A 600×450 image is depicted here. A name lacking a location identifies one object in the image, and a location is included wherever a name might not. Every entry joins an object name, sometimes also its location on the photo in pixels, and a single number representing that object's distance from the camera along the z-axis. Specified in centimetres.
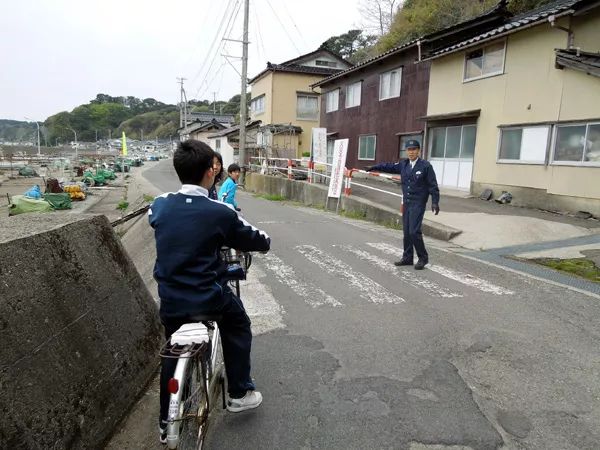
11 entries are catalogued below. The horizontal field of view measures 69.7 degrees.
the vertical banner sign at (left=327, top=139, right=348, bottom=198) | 1337
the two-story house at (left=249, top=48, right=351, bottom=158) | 3241
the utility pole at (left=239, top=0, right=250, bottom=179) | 2320
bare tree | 3739
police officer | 669
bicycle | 212
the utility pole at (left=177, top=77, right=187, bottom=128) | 5946
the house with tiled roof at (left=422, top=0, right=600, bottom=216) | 1130
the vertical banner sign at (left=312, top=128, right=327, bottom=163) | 1805
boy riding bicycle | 239
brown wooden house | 1733
